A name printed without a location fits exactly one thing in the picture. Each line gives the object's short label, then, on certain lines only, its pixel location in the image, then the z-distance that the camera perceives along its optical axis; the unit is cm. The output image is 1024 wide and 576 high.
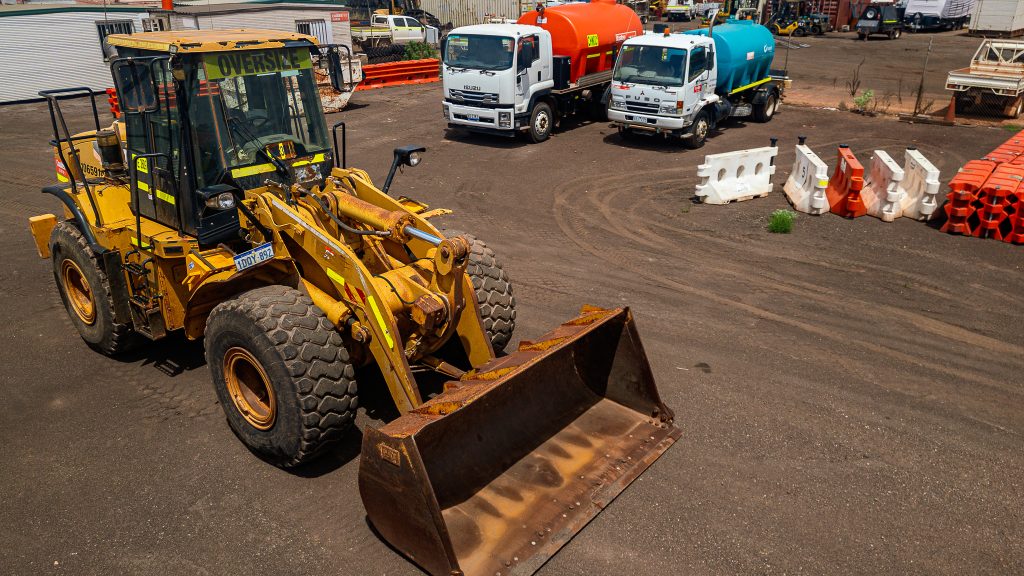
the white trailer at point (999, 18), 2855
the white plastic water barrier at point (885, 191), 1215
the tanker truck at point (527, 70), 1745
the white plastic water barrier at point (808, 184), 1255
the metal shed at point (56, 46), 2372
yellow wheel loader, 520
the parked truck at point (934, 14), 4125
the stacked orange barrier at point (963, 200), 1140
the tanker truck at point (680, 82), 1709
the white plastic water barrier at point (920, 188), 1187
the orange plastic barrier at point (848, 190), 1230
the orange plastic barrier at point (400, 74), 2645
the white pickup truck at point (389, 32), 3228
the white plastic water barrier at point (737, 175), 1332
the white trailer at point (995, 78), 1922
